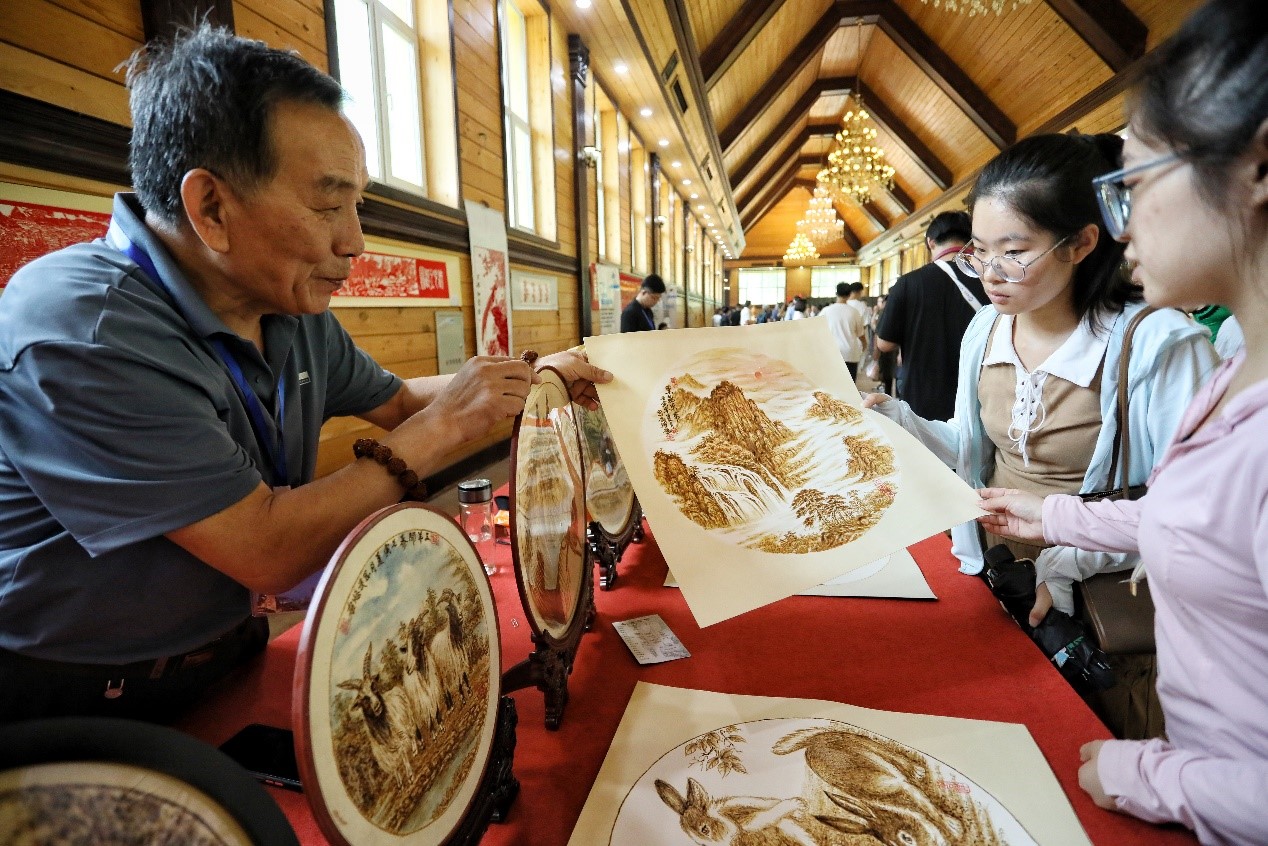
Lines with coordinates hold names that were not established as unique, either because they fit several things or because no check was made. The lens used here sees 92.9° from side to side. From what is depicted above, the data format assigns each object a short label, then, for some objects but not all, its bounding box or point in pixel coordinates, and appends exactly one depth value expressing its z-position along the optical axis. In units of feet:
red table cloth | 2.20
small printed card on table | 3.06
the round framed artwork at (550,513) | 2.47
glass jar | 4.15
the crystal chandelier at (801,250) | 72.13
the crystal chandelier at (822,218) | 58.44
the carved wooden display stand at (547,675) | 2.52
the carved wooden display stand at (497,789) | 1.91
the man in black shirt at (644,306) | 19.10
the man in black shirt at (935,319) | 8.79
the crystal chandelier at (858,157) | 39.37
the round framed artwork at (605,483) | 3.68
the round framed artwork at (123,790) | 0.95
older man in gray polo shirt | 2.01
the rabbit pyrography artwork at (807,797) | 1.98
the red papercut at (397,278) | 9.04
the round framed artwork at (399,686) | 1.43
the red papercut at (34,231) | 4.64
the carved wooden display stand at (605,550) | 3.63
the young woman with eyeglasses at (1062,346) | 3.51
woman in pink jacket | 1.80
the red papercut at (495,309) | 13.42
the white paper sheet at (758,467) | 2.87
